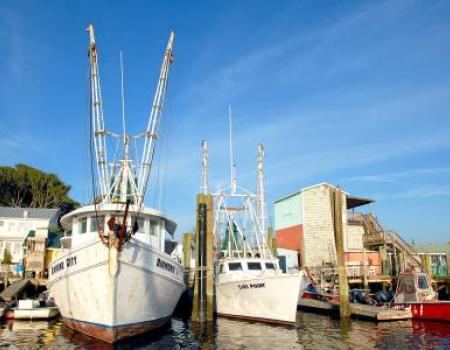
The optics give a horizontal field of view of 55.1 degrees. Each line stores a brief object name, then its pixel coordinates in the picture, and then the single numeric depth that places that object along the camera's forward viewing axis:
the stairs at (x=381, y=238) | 38.16
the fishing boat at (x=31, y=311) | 24.08
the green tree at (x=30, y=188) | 64.06
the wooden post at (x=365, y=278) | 31.67
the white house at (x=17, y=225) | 47.14
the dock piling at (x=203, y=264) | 22.14
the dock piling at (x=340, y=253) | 23.84
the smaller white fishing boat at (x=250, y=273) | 22.00
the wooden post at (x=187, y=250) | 35.38
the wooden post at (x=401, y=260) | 34.66
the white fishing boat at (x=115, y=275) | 15.93
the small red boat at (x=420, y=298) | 22.98
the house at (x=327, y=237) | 38.88
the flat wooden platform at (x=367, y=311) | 22.97
